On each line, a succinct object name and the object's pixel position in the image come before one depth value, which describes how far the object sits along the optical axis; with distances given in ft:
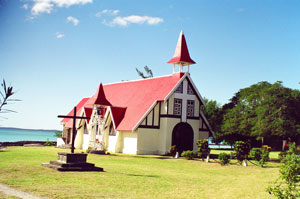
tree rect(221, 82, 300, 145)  106.83
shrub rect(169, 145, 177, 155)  112.56
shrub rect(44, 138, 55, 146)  159.63
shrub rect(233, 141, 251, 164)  87.15
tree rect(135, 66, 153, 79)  244.83
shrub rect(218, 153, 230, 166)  86.12
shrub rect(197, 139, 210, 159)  102.06
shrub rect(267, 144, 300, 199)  40.11
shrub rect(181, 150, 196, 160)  101.59
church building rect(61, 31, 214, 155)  117.91
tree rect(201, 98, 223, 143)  156.35
